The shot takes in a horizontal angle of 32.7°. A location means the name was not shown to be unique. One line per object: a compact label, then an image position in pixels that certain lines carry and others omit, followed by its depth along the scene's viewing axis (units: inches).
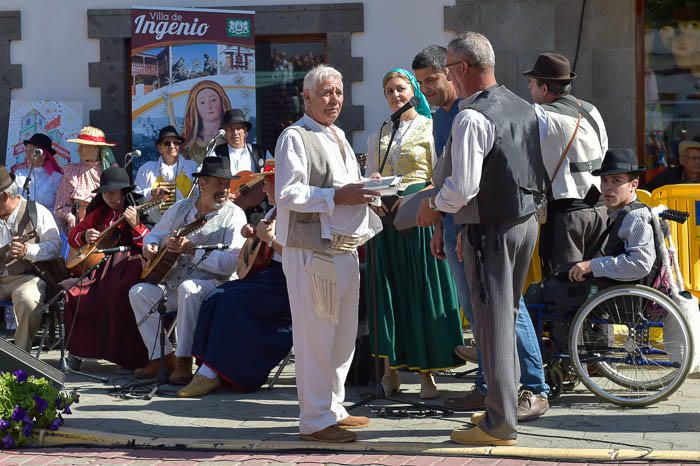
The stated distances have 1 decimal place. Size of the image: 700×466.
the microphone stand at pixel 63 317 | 342.6
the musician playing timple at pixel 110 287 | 348.2
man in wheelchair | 282.8
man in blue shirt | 265.1
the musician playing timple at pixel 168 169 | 414.6
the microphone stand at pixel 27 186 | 374.6
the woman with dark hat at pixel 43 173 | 430.3
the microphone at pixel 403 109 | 271.9
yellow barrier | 343.6
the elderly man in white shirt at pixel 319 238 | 244.8
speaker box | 274.4
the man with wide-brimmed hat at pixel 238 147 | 401.1
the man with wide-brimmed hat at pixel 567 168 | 296.8
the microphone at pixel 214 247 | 325.1
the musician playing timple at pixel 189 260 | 328.2
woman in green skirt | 293.4
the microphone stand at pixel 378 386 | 277.0
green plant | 258.1
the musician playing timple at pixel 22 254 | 361.1
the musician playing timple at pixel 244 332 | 314.5
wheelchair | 277.9
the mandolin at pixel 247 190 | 341.7
